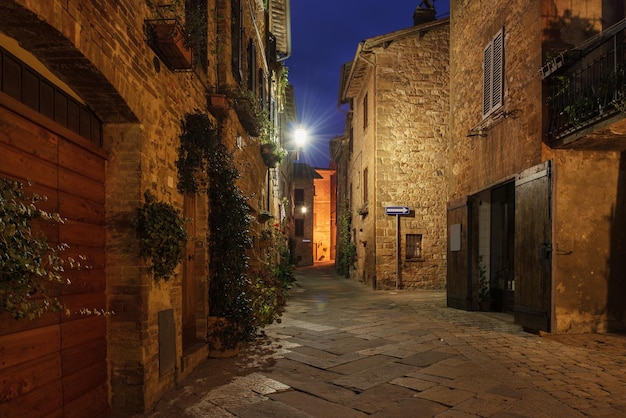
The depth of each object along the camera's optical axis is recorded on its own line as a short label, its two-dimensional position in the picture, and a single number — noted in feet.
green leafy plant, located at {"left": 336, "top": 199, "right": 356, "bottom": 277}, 61.87
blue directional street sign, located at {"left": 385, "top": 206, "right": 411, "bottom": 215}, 45.88
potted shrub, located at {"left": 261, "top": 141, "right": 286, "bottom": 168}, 34.47
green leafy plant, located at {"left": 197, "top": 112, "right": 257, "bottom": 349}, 18.42
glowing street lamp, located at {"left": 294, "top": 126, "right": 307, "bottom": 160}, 54.03
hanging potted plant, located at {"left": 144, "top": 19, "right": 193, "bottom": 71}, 12.92
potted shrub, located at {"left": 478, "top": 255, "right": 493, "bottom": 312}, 29.71
